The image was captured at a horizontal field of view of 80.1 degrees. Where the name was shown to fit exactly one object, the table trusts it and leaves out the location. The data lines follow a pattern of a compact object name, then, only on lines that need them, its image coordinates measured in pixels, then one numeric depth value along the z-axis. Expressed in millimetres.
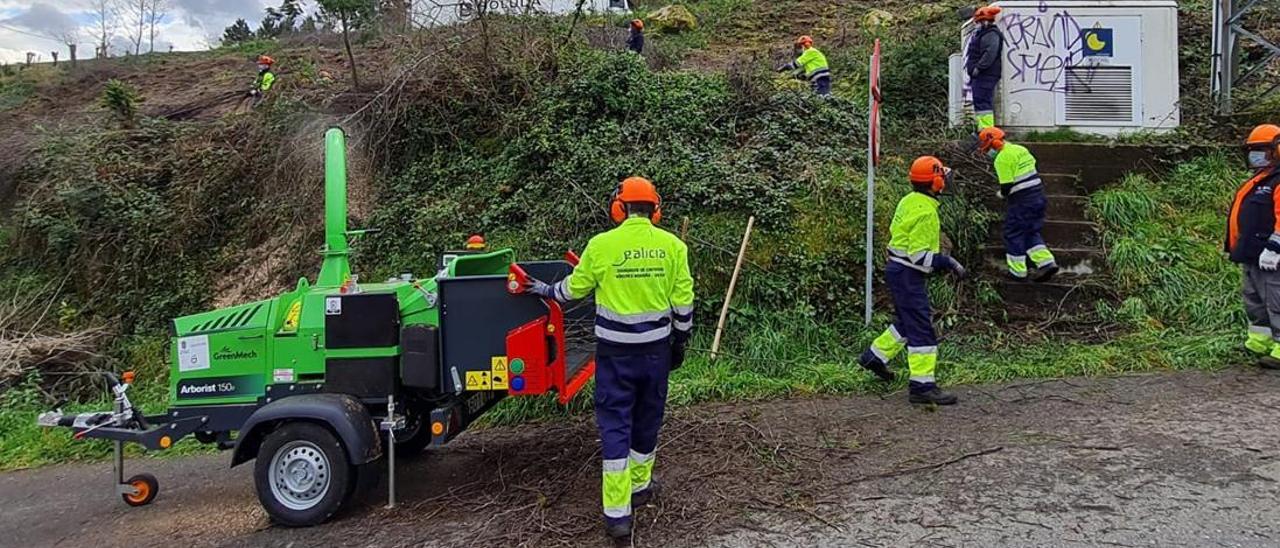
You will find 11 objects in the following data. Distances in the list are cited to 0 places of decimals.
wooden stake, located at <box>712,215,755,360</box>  7074
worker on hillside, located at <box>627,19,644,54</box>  12836
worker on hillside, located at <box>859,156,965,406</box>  5703
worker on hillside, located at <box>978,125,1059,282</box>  7215
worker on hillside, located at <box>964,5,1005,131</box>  8953
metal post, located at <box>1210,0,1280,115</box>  9367
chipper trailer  4395
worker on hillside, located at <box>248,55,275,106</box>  11719
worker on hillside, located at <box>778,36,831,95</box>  10938
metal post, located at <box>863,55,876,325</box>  6898
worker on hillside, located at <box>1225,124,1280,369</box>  5984
